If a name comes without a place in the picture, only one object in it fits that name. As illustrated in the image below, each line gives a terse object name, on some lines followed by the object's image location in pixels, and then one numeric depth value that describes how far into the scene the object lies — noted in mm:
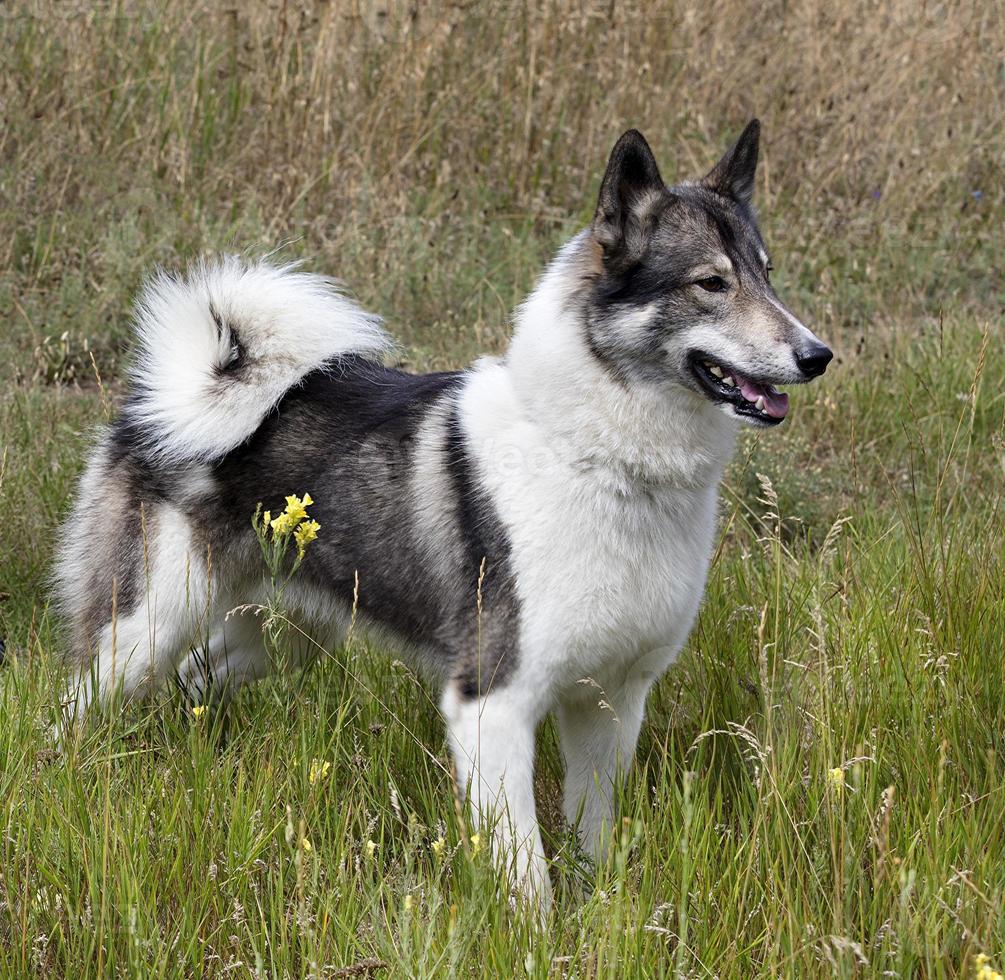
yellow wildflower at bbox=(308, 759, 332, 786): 5195
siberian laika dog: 5941
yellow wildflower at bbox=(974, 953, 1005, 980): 3398
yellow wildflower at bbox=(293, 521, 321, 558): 5191
